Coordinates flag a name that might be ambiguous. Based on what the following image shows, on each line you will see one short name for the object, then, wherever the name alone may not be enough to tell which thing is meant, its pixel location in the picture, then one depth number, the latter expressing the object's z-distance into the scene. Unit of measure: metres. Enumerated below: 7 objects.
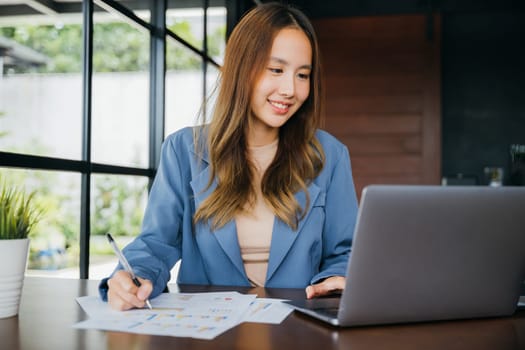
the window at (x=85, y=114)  2.31
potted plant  1.05
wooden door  5.34
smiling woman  1.62
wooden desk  0.87
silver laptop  0.90
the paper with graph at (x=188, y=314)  0.95
